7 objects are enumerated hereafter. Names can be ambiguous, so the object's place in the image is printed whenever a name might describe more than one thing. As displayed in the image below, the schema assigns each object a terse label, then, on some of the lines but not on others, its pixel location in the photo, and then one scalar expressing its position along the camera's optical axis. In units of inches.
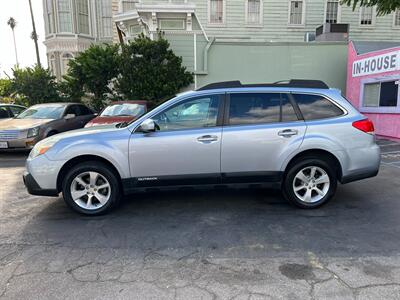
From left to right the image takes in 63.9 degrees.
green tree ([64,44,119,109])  536.4
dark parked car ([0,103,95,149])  323.0
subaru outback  166.4
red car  328.2
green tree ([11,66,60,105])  600.7
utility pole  1067.9
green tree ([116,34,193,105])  489.7
